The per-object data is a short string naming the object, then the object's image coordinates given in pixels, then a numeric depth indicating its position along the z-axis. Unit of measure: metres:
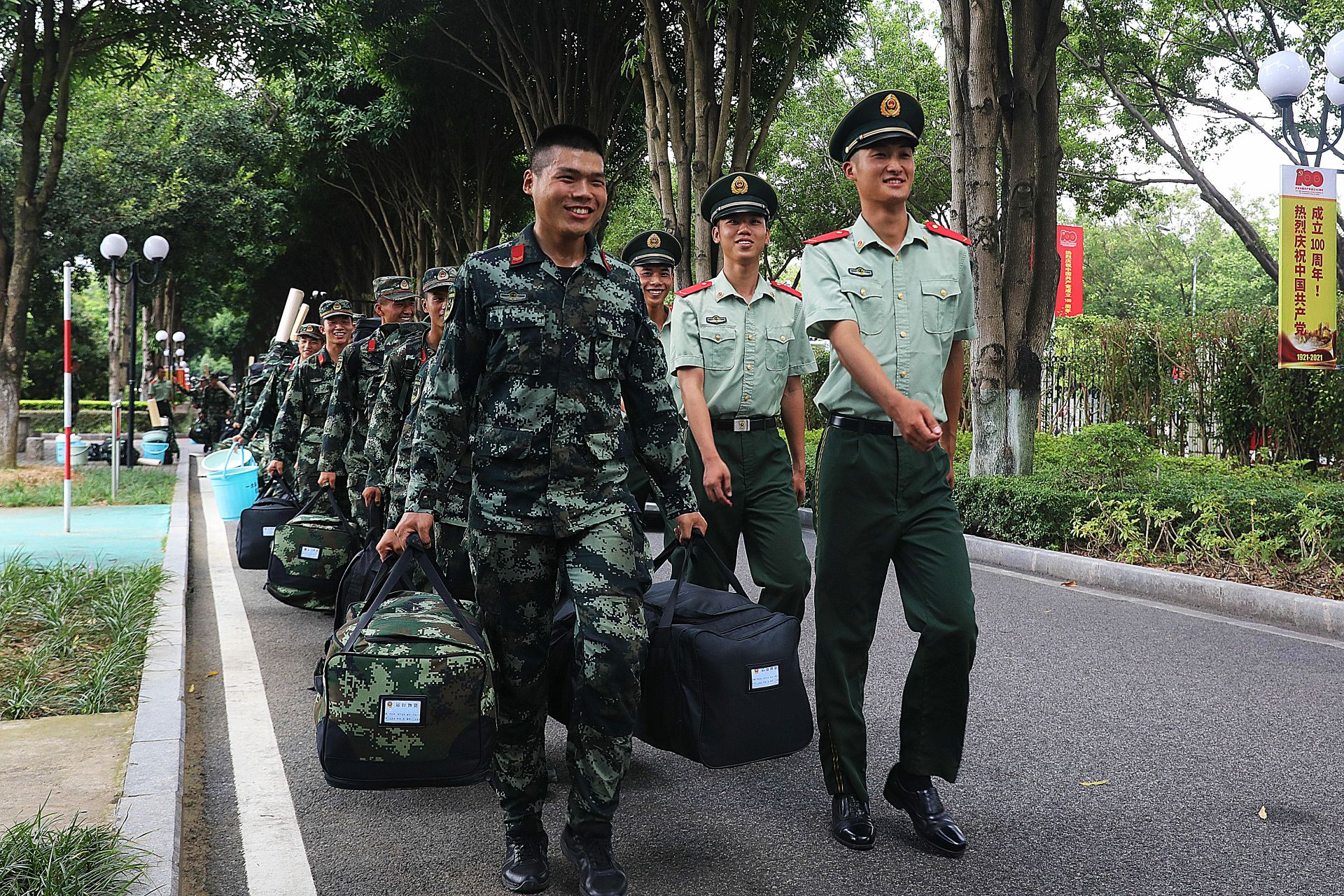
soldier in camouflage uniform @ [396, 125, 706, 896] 3.17
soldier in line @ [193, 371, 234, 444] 25.27
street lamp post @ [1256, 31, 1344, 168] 11.00
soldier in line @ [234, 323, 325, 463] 9.59
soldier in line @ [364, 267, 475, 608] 5.68
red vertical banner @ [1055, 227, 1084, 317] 21.05
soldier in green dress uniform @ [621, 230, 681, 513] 5.91
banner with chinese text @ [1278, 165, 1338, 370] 10.43
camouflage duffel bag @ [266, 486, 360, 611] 6.37
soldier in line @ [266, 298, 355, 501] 8.03
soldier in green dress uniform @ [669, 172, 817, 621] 4.50
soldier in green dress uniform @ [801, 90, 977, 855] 3.49
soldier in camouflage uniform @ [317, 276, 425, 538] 6.73
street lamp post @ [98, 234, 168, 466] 17.34
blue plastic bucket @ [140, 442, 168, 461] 19.27
